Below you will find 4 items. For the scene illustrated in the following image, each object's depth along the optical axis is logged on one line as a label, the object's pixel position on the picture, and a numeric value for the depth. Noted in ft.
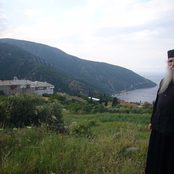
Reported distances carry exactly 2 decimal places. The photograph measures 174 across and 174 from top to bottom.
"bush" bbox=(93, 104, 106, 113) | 68.86
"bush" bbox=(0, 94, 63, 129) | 12.66
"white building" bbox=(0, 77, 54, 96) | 165.27
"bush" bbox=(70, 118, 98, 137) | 12.47
